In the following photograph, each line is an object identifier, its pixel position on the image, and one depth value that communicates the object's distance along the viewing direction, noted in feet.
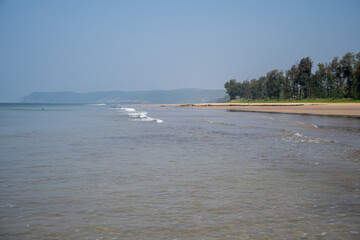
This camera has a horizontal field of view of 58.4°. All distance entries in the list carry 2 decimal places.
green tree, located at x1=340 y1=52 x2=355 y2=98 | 363.35
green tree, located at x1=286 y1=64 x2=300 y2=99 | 464.61
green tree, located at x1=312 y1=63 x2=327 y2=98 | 422.20
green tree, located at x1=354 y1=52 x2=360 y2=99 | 326.65
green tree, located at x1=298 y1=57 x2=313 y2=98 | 440.04
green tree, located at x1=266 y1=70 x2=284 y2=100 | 508.12
